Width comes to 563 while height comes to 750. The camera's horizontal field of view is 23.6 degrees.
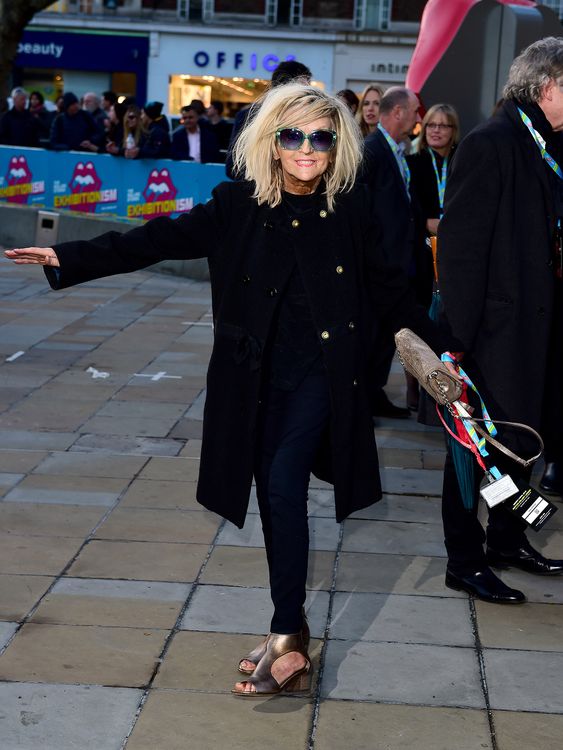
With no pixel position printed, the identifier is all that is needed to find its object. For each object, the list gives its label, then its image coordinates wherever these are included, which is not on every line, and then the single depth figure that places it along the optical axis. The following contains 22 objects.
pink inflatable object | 11.27
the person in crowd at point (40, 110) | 22.23
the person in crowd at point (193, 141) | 15.41
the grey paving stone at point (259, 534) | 5.45
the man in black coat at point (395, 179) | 7.39
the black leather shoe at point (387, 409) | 8.05
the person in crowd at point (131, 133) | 15.71
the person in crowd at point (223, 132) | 17.78
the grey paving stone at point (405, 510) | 5.89
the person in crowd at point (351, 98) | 10.38
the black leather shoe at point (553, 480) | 6.44
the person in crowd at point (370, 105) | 9.06
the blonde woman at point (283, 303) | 3.92
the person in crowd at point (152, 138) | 15.45
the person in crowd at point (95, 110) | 19.14
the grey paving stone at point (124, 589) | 4.78
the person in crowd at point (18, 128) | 18.48
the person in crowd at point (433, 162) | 8.12
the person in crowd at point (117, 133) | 16.03
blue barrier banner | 14.89
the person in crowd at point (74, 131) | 17.48
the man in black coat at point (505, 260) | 4.72
